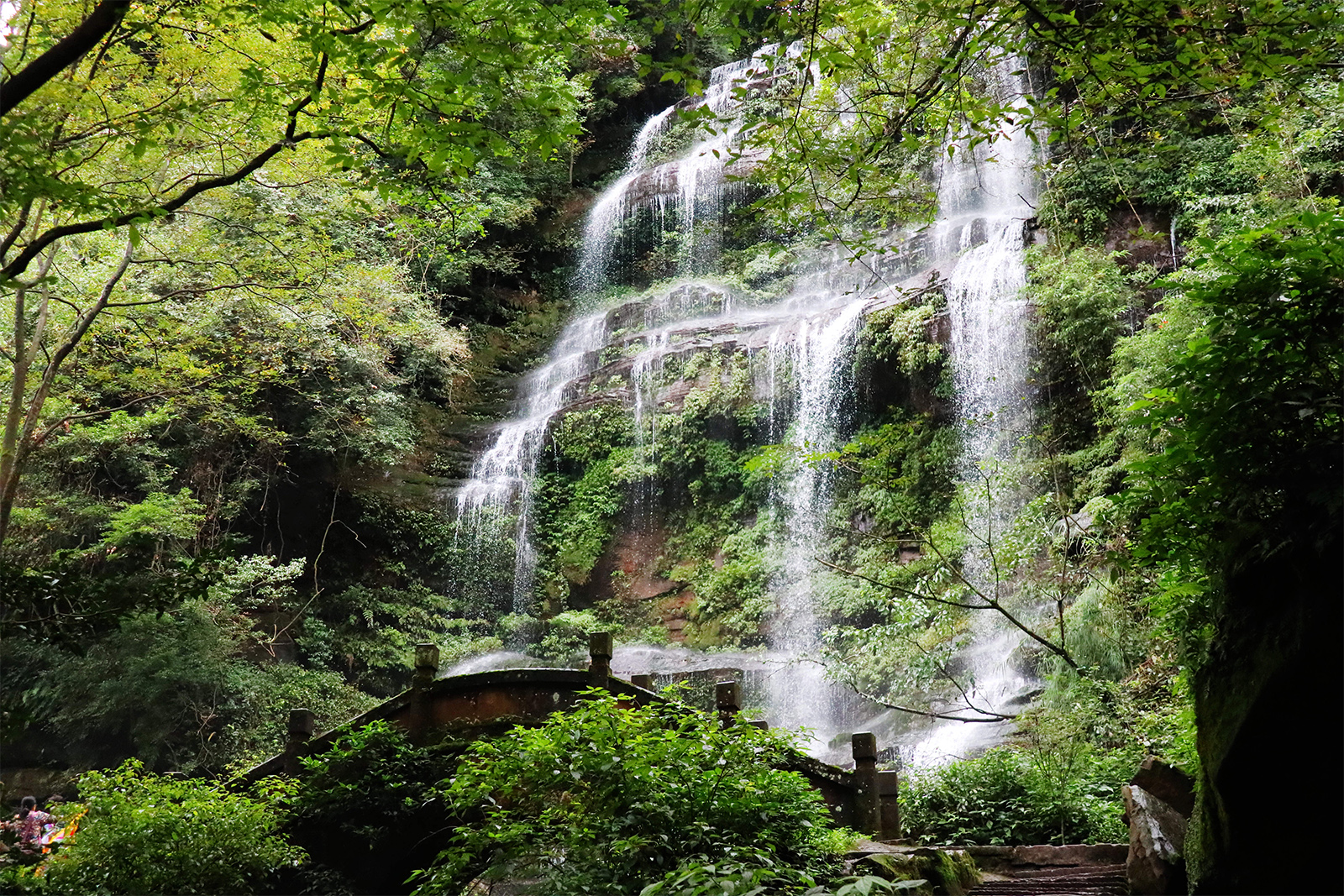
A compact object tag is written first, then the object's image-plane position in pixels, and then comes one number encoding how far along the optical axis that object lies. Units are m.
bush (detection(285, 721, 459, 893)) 9.47
